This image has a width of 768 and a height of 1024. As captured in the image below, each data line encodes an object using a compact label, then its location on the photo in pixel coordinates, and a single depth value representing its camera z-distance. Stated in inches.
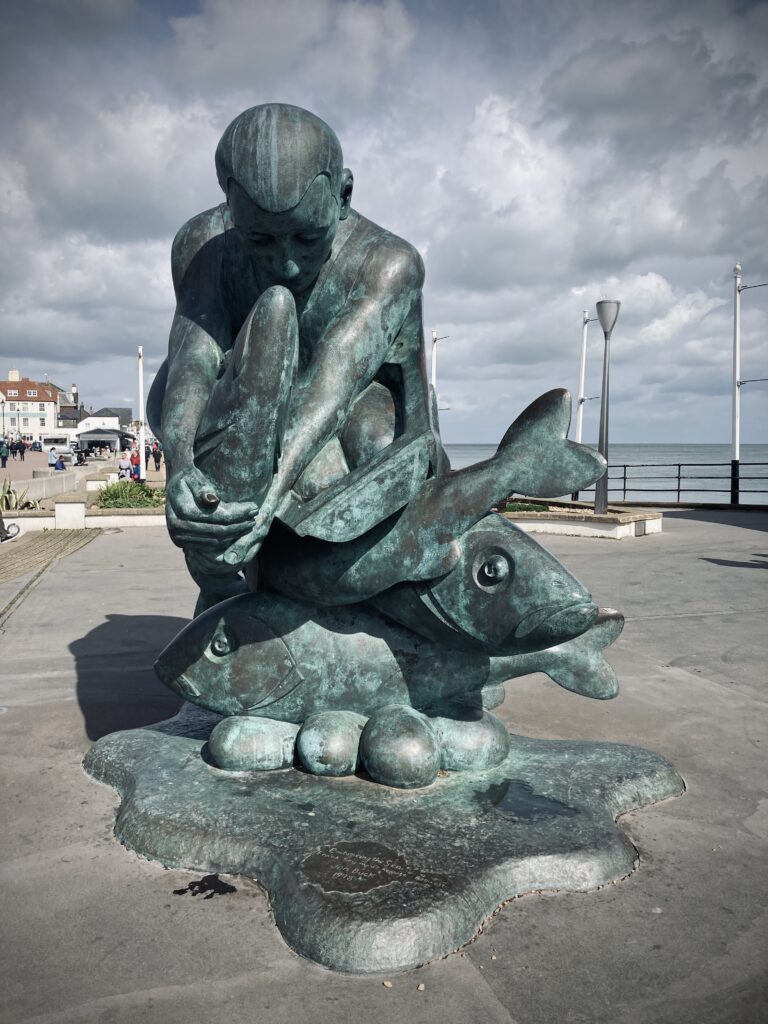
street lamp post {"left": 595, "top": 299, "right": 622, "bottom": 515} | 573.3
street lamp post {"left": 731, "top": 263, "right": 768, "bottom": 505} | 807.7
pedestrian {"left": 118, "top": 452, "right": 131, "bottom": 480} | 979.3
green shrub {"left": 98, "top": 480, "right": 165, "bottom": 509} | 621.9
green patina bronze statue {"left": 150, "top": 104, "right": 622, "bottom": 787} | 112.1
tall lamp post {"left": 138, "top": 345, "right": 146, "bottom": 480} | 946.7
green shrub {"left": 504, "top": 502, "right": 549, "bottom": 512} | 609.6
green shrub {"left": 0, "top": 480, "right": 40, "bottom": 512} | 609.6
